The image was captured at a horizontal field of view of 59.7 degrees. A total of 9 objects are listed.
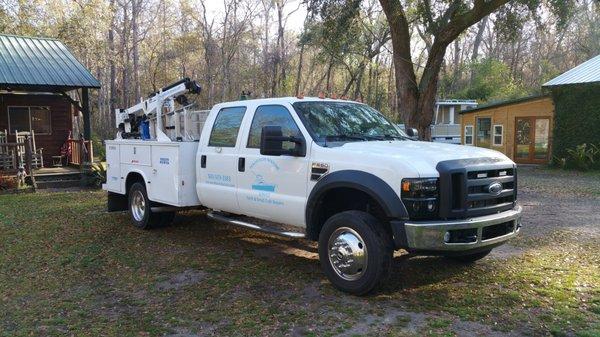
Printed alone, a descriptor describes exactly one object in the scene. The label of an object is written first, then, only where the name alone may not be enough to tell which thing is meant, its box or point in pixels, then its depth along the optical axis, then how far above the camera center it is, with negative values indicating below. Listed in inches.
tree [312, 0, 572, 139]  491.5 +91.4
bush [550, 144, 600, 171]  784.1 -47.1
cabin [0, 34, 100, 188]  584.7 +41.4
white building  1130.0 +21.6
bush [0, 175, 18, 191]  525.0 -48.2
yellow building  878.4 -0.4
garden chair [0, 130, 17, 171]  531.2 -26.5
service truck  185.9 -21.7
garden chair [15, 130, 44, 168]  622.2 -21.2
